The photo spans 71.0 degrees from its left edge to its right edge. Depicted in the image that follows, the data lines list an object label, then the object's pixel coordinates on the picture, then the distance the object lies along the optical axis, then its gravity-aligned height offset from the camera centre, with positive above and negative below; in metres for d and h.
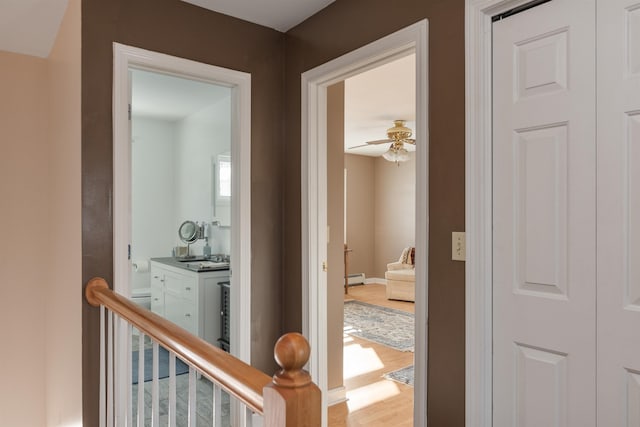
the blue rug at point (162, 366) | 3.66 -1.32
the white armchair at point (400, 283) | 6.90 -1.09
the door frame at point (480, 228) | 1.70 -0.06
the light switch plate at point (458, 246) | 1.76 -0.13
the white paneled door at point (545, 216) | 1.45 -0.01
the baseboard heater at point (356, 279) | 8.59 -1.27
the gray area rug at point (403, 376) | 3.52 -1.32
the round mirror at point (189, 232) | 4.89 -0.21
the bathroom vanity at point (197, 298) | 3.70 -0.73
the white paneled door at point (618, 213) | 1.35 +0.00
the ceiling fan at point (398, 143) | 5.34 +0.84
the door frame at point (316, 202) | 2.52 +0.06
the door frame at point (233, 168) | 2.18 +0.24
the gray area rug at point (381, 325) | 4.71 -1.35
